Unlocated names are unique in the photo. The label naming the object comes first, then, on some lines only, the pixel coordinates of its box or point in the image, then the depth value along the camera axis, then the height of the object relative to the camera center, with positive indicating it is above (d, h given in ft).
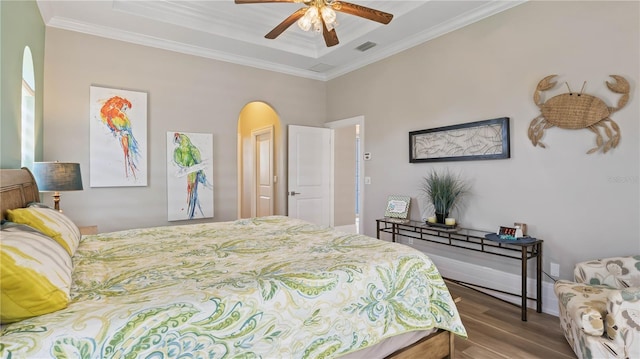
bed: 3.51 -1.55
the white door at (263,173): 18.15 +0.49
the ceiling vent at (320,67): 16.70 +5.95
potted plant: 11.57 -0.40
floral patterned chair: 5.58 -2.46
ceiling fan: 8.08 +4.40
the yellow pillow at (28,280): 3.32 -1.08
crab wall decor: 8.23 +1.84
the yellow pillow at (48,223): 5.61 -0.77
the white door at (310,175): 16.89 +0.34
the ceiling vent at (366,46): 13.82 +5.91
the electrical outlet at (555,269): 9.29 -2.56
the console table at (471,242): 8.93 -2.09
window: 9.51 +2.07
